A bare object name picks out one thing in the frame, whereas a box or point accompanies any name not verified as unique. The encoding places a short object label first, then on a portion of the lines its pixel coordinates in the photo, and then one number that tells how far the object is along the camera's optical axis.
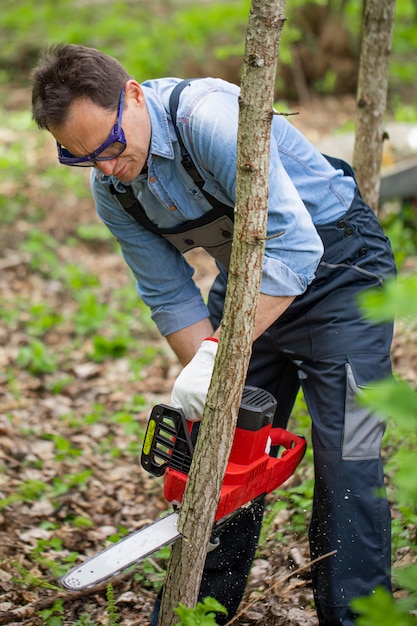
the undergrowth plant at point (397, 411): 2.11
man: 4.33
